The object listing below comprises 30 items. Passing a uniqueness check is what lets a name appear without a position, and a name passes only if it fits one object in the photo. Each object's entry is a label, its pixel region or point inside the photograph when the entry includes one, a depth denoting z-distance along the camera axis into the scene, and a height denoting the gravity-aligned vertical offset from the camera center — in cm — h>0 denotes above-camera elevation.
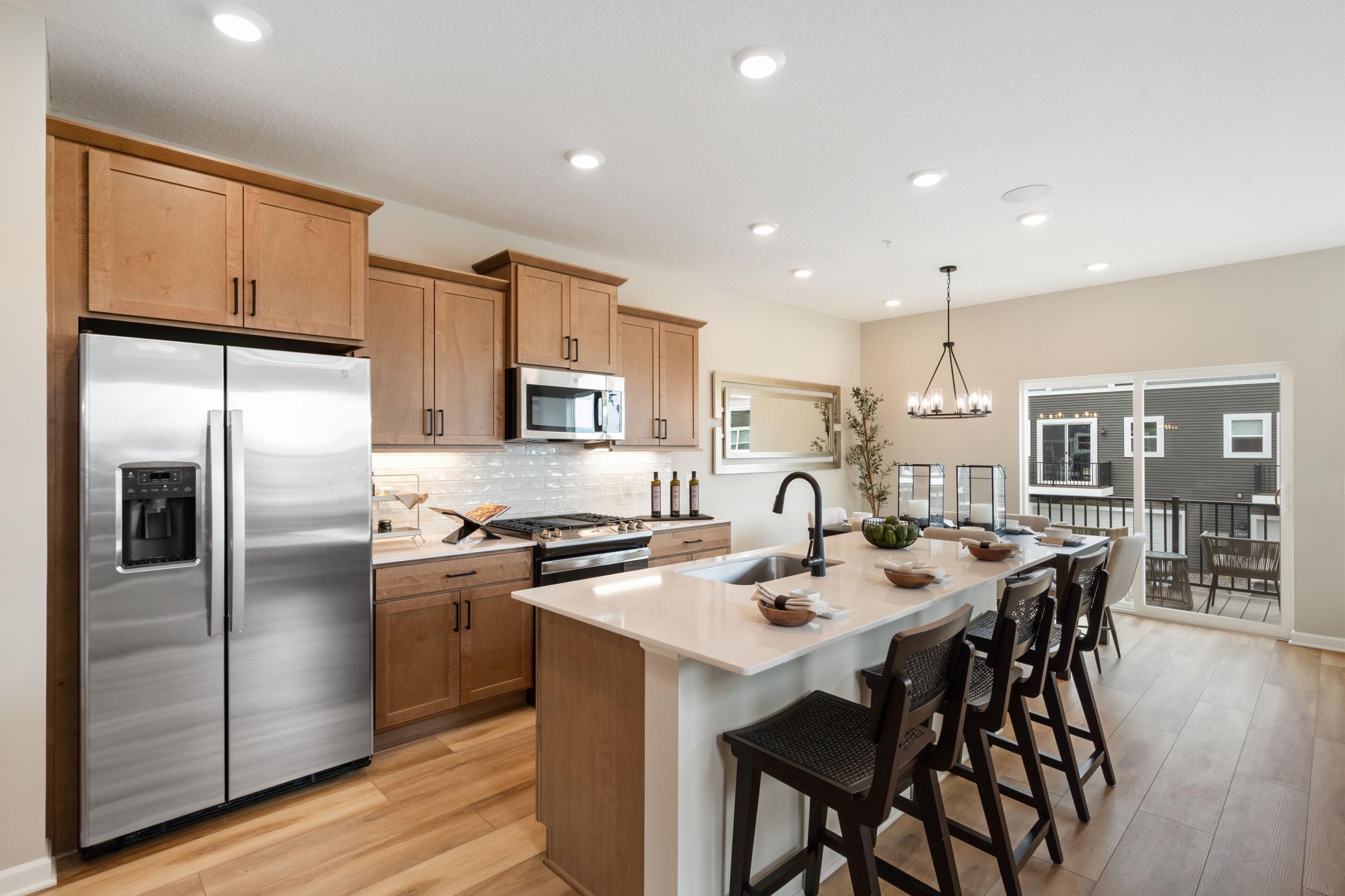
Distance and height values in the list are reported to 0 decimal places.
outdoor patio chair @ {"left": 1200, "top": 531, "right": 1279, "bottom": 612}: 497 -84
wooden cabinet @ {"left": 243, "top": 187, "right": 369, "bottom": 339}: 270 +77
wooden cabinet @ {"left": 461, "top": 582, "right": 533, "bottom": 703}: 338 -103
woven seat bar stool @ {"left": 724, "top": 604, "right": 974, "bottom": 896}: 155 -80
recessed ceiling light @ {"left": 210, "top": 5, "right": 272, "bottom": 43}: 206 +134
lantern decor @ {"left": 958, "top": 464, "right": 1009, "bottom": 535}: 433 -37
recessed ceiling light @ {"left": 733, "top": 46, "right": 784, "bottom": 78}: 227 +134
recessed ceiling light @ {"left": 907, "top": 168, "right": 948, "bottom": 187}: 326 +134
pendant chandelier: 491 +33
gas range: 364 -48
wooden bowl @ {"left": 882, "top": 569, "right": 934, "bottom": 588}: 235 -47
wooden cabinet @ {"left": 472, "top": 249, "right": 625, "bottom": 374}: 385 +81
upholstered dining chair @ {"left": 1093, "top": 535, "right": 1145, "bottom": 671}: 411 -73
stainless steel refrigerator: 227 -49
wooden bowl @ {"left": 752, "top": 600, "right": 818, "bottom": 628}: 185 -47
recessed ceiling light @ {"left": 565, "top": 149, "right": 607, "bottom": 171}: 307 +135
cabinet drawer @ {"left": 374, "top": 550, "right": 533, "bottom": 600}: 311 -63
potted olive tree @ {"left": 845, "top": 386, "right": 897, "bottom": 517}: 689 +1
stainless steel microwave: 384 +25
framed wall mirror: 568 +21
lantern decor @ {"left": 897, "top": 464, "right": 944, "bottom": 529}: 461 -40
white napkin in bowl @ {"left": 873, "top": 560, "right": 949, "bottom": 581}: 238 -44
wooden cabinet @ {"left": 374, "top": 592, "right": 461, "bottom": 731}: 309 -101
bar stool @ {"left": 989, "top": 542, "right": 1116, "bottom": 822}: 245 -90
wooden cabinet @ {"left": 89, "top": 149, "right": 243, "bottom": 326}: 236 +76
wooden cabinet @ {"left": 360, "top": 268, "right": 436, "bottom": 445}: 338 +47
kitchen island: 177 -77
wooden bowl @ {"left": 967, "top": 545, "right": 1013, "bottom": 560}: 289 -46
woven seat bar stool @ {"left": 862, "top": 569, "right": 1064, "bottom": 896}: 199 -83
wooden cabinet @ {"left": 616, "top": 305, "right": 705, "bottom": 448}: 464 +51
